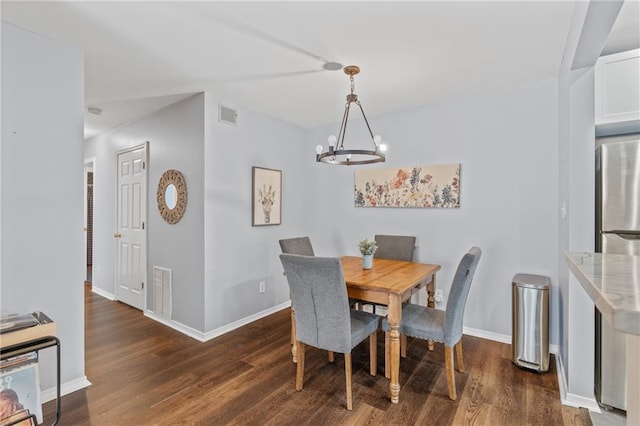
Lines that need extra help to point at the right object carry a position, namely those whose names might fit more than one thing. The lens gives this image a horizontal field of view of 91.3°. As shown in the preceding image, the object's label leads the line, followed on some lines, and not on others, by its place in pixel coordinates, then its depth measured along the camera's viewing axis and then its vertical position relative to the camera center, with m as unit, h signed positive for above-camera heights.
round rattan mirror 3.37 +0.19
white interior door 3.91 -0.21
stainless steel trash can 2.48 -0.91
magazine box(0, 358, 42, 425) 1.54 -0.91
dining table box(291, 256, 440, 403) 2.14 -0.54
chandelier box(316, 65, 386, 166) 2.45 +0.50
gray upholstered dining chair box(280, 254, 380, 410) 2.01 -0.65
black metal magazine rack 1.46 -0.65
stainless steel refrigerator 1.95 -0.08
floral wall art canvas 3.32 +0.29
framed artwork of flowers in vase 3.70 +0.20
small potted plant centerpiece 2.82 -0.36
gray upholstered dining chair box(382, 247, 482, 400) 2.08 -0.81
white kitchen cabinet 2.11 +0.86
